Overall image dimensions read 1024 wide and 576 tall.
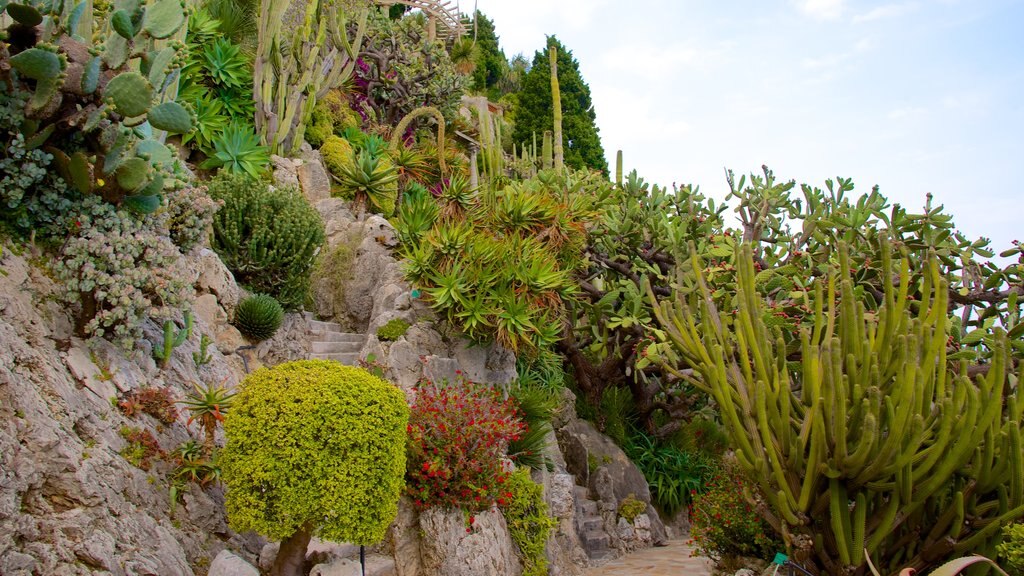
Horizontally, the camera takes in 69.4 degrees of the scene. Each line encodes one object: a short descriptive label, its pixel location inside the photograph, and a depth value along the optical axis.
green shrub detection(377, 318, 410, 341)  9.00
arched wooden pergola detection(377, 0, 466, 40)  27.22
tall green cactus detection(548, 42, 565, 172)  15.48
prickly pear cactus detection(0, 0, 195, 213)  5.92
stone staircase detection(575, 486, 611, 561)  10.50
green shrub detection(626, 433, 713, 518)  12.70
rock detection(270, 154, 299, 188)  12.16
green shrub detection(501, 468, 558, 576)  8.02
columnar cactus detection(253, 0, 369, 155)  13.23
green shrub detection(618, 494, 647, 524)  11.31
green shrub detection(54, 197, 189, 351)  6.24
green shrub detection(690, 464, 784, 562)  7.19
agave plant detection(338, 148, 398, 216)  12.72
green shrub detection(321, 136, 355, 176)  13.82
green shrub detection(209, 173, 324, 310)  9.33
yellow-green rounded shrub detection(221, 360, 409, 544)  5.52
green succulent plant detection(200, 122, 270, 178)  11.66
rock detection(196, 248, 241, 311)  8.55
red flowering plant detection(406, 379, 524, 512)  7.16
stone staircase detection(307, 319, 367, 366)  9.54
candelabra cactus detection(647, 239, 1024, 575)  5.16
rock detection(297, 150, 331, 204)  12.69
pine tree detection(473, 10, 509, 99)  28.86
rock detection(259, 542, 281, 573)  6.36
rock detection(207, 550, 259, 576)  5.54
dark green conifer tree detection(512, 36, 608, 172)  23.56
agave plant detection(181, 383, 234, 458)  6.49
